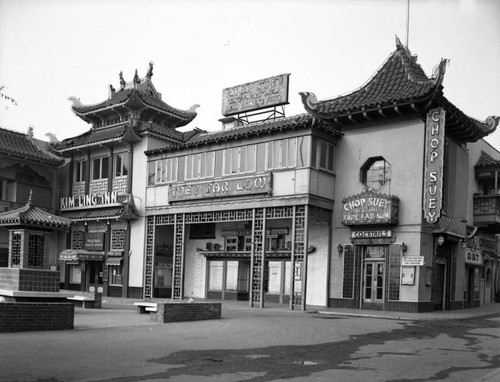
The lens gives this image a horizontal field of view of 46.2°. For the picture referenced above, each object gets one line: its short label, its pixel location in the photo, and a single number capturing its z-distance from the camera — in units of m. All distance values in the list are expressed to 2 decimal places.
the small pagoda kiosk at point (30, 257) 16.75
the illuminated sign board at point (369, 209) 24.36
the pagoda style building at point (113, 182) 32.53
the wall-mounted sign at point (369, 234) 24.80
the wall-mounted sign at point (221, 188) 26.55
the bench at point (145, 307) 20.02
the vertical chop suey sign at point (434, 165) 23.27
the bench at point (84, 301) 22.86
